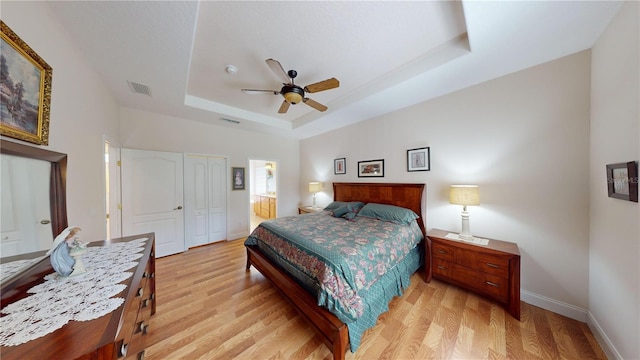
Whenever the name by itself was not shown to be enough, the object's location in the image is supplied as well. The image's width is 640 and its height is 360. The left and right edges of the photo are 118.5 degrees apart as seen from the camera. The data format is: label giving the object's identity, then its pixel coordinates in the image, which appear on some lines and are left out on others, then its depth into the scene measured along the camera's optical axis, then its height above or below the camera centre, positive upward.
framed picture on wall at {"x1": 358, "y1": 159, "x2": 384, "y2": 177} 3.47 +0.19
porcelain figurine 1.03 -0.41
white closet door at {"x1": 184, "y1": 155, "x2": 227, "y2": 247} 3.70 -0.41
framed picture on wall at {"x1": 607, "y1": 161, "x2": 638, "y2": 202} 1.24 -0.03
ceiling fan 1.98 +1.01
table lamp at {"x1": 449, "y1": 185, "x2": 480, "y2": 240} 2.20 -0.24
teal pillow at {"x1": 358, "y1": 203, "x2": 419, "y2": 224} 2.74 -0.54
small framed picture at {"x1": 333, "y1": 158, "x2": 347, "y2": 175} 4.12 +0.28
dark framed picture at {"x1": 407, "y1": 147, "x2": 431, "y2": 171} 2.84 +0.29
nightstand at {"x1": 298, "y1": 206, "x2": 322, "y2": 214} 4.42 -0.73
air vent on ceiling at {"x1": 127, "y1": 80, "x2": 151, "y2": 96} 2.34 +1.18
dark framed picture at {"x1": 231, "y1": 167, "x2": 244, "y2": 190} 4.21 +0.03
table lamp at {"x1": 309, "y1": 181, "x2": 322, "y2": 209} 4.50 -0.20
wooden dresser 0.63 -0.57
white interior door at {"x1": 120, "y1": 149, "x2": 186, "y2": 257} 3.11 -0.29
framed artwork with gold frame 0.96 +0.52
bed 1.49 -0.89
